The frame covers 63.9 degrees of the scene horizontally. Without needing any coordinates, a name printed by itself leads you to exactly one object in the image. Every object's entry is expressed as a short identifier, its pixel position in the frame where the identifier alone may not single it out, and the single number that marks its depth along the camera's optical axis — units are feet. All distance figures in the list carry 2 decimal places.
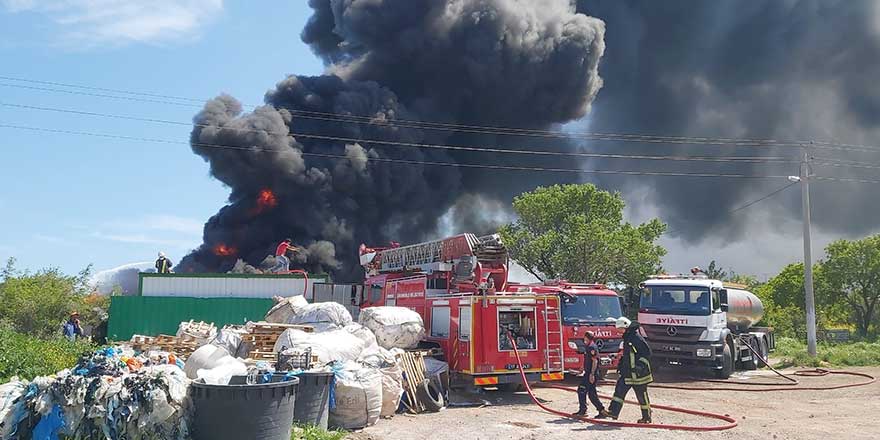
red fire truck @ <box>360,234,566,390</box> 42.50
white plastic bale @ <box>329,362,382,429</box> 32.76
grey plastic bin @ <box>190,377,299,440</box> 24.35
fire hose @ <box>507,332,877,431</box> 32.42
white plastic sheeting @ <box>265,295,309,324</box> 45.65
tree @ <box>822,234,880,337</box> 156.76
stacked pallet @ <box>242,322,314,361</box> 39.93
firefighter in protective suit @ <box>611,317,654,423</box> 34.24
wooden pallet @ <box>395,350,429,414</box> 38.78
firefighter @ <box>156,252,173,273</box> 91.45
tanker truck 56.85
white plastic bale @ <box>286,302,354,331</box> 43.34
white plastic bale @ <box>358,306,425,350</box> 43.32
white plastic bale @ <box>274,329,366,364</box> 36.63
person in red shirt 87.56
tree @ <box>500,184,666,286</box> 113.91
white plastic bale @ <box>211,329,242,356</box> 39.56
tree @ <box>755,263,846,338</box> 144.46
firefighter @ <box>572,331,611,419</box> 35.53
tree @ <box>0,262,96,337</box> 73.36
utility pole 73.26
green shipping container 76.48
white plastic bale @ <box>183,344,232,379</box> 34.04
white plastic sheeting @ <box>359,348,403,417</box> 36.27
